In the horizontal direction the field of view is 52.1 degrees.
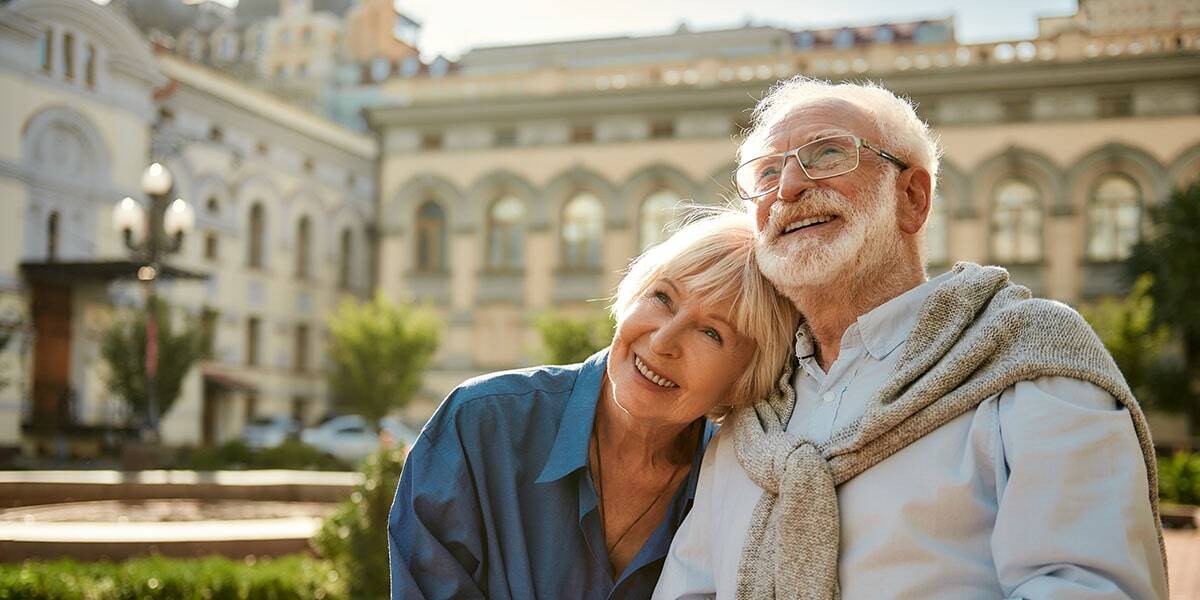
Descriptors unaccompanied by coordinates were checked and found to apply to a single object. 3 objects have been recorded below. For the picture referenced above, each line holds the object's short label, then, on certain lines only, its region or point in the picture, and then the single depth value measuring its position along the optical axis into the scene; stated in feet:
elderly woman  9.94
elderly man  7.31
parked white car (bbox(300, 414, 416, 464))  92.58
